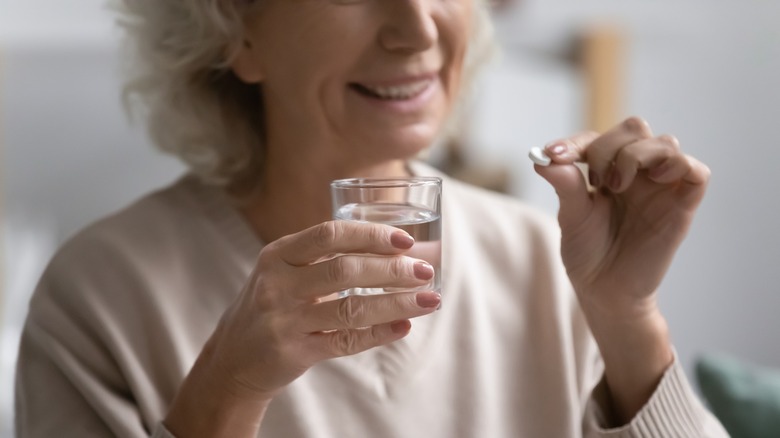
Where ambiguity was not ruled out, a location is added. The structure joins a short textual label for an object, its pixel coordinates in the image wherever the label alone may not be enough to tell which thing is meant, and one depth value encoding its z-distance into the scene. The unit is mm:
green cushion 1498
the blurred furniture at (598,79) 2883
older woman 1180
